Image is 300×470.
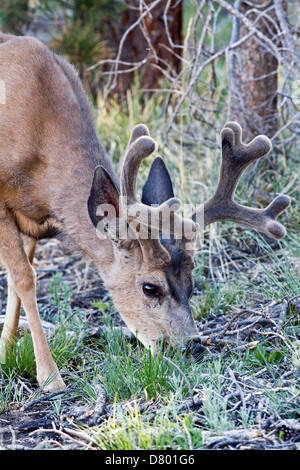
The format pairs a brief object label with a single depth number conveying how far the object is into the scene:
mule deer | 8.21
